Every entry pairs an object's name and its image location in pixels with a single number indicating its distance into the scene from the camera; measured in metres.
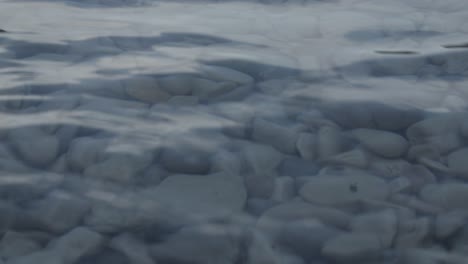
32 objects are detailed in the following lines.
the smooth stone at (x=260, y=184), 1.27
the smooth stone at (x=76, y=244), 1.20
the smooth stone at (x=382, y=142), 1.33
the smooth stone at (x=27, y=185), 1.26
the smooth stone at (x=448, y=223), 1.23
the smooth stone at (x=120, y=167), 1.28
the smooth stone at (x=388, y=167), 1.30
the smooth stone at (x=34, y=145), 1.31
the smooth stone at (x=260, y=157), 1.30
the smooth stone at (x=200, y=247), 1.20
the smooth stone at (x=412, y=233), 1.22
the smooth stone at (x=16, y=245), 1.21
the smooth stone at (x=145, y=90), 1.44
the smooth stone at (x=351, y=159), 1.31
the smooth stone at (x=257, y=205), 1.25
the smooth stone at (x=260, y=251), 1.20
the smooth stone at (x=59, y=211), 1.23
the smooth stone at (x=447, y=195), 1.26
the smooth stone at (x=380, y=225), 1.22
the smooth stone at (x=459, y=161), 1.30
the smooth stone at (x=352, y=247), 1.21
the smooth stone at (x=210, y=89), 1.45
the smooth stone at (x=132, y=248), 1.20
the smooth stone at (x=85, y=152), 1.30
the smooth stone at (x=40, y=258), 1.20
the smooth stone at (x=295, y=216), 1.23
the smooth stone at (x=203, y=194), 1.25
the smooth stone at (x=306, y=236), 1.21
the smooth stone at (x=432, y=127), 1.35
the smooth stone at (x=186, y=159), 1.30
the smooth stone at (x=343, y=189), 1.26
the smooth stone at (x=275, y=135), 1.34
